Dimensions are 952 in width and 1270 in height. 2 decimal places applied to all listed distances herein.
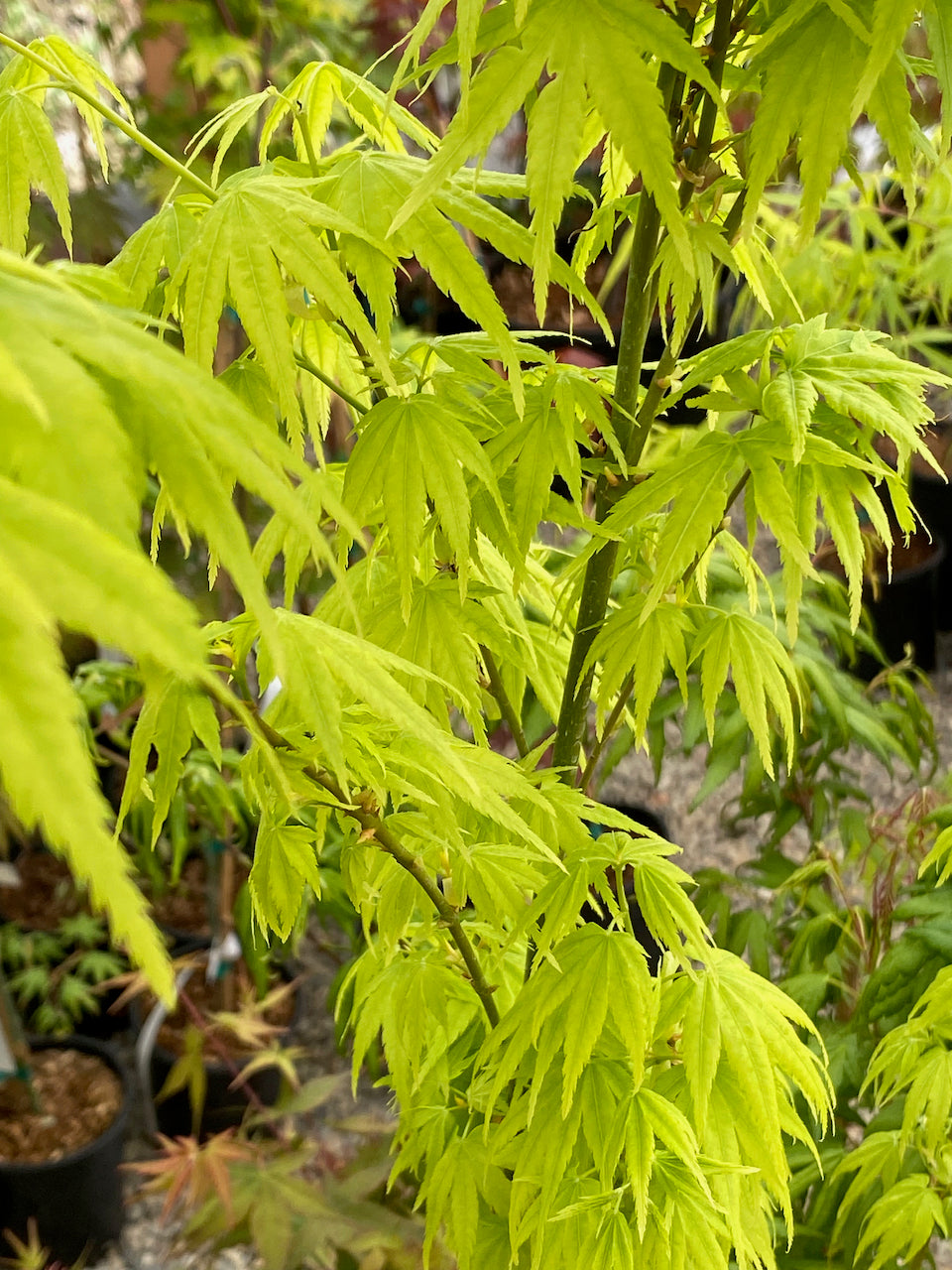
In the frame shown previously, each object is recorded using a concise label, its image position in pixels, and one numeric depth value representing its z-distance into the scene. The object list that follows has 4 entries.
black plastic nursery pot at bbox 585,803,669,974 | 1.41
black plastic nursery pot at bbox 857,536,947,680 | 2.04
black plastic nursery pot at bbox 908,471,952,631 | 2.18
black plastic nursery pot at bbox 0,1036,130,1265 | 1.25
